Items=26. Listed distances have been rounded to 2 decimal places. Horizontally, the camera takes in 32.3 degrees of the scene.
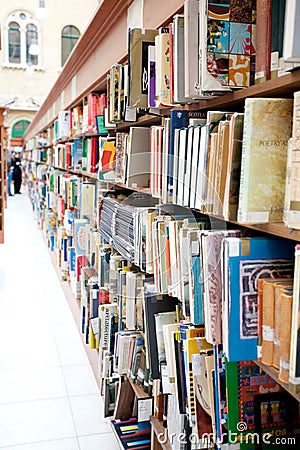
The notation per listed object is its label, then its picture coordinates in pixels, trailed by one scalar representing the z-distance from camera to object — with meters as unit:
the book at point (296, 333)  1.16
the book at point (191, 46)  1.60
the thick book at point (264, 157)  1.31
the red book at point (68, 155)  5.50
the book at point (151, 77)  2.07
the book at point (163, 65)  1.90
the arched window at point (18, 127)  23.42
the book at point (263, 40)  1.37
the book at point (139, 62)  2.13
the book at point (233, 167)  1.37
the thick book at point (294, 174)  1.21
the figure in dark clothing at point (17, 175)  18.05
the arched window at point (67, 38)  23.06
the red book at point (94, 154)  3.98
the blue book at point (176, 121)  1.82
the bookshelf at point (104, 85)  1.35
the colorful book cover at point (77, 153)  4.90
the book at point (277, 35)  1.31
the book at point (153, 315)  2.19
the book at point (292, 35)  1.13
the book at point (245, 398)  1.61
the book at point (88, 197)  4.15
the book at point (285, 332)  1.20
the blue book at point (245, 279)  1.37
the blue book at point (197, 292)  1.63
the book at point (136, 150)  2.51
